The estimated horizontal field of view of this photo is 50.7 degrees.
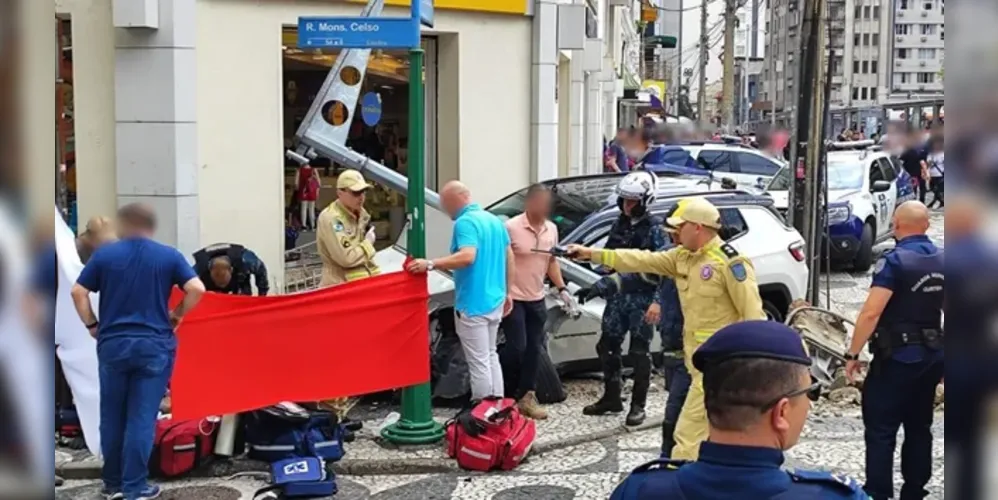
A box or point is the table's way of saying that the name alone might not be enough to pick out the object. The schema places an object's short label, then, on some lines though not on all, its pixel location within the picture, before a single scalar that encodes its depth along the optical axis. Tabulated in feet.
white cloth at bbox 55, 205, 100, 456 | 21.35
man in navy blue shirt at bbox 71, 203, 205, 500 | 18.89
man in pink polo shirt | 25.29
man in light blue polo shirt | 23.62
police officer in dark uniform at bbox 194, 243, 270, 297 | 25.03
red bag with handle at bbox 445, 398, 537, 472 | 21.68
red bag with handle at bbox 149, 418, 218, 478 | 21.30
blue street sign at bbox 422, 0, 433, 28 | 23.17
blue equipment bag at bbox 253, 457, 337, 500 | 20.08
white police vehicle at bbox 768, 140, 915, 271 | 49.29
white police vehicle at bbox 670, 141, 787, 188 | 69.87
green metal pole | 23.08
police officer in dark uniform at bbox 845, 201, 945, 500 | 17.20
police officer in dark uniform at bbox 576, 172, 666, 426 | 24.20
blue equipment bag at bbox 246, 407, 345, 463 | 21.66
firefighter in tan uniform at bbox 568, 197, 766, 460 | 17.08
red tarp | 21.47
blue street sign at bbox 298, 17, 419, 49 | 22.63
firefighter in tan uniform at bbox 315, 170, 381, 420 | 25.02
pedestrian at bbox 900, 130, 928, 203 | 71.82
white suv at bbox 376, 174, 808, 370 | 27.58
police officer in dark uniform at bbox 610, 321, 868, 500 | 7.41
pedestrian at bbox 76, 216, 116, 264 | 20.62
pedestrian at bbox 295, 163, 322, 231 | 43.98
